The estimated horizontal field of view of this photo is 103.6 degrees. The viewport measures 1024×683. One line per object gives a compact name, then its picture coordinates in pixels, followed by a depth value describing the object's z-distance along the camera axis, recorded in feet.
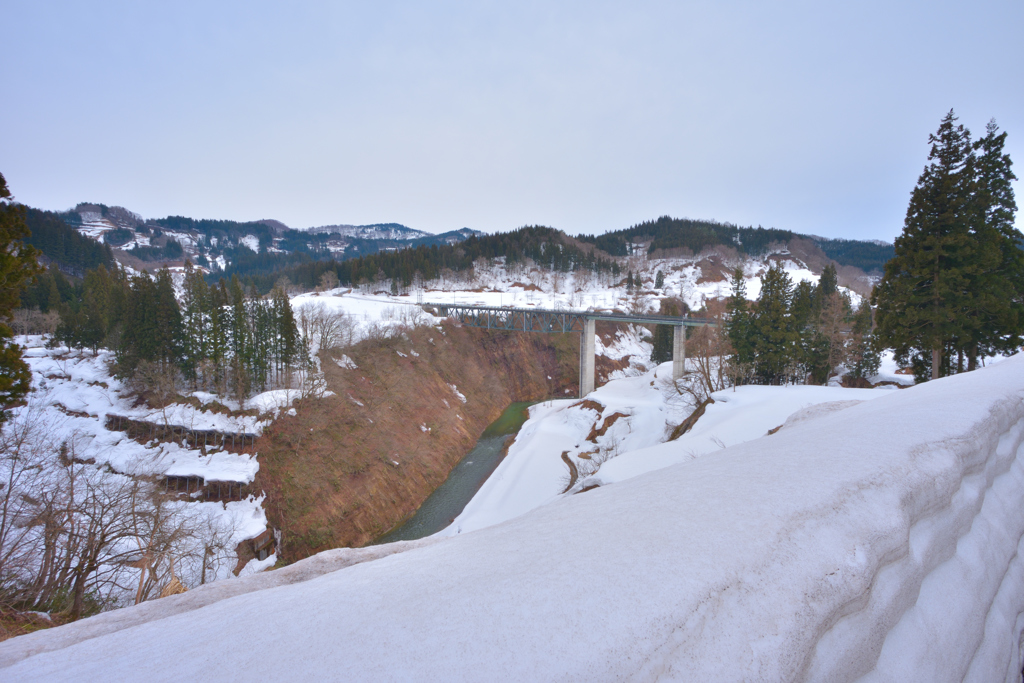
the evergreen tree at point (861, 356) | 106.32
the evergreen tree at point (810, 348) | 99.71
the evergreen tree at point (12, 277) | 37.70
